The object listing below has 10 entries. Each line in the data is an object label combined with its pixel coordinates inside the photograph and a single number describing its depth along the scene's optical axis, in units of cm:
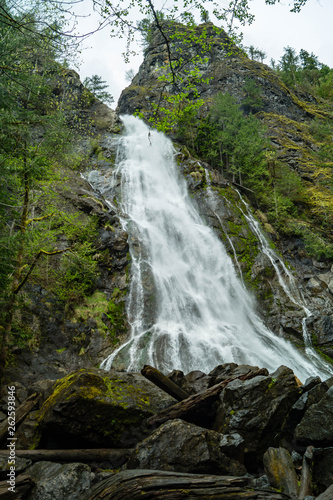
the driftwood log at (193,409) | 431
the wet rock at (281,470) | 296
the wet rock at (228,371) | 569
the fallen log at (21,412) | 420
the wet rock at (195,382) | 555
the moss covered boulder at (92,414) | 399
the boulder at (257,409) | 383
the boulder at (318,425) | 337
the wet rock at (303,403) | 409
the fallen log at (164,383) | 493
